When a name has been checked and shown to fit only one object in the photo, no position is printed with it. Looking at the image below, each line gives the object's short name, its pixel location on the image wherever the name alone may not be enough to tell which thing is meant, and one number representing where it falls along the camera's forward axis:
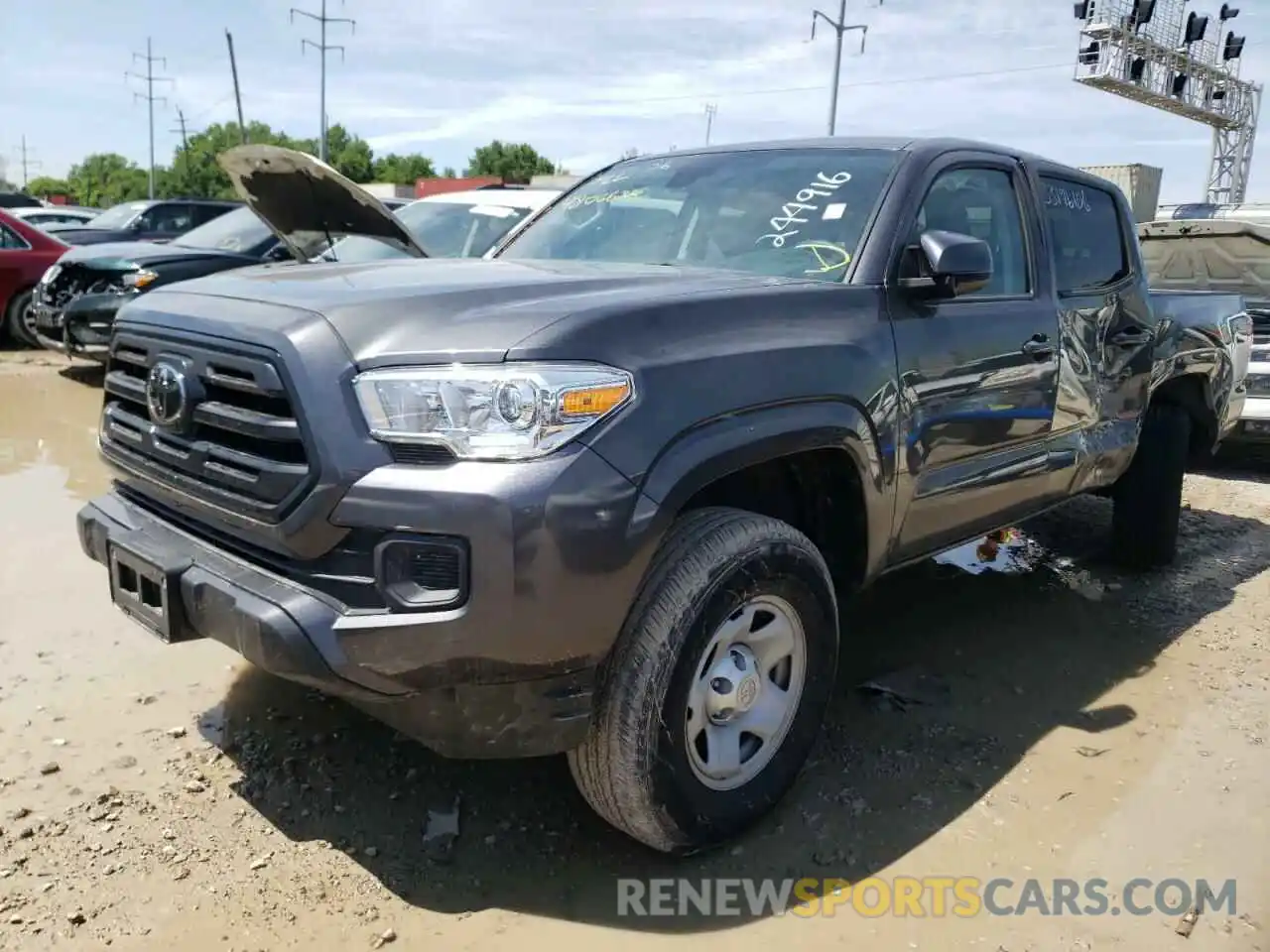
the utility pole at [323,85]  43.12
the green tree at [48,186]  99.62
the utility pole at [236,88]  48.09
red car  10.08
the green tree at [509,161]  97.19
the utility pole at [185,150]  77.19
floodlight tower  23.62
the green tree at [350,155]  90.62
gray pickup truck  2.13
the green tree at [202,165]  74.56
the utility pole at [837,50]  30.02
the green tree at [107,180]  92.06
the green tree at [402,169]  97.56
